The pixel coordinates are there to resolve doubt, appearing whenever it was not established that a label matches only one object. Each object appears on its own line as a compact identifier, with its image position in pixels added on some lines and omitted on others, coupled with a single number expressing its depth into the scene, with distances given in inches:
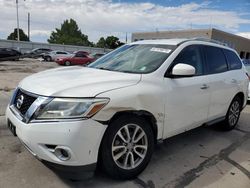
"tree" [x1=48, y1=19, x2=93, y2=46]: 2426.8
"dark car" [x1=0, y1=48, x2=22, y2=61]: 832.0
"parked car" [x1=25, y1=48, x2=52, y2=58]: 1103.9
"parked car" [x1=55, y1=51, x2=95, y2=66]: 753.2
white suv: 76.2
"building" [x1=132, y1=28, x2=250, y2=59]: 1160.0
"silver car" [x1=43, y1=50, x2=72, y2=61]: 962.2
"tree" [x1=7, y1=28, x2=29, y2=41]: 2194.5
